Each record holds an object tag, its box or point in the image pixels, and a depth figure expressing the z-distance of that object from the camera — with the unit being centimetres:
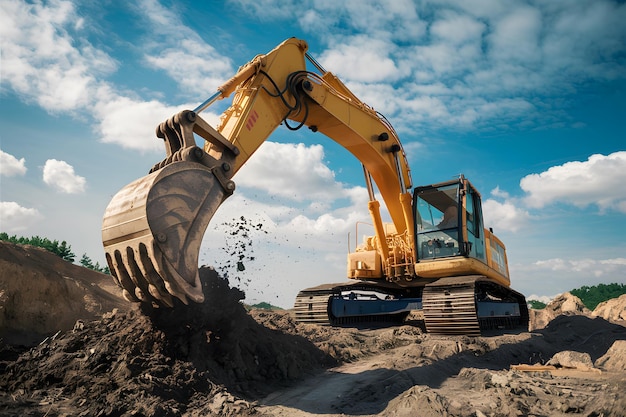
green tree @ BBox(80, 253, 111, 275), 2855
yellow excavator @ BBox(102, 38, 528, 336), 408
